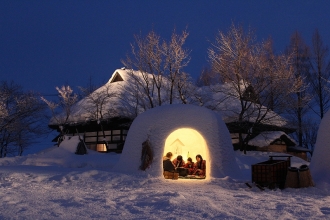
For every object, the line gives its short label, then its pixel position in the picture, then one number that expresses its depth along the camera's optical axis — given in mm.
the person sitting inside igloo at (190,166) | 12797
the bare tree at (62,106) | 26797
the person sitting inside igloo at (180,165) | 12608
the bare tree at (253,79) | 20922
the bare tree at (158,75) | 22875
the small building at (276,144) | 23909
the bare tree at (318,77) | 26625
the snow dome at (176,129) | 11406
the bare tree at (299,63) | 26469
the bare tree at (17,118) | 25250
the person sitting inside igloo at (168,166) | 12002
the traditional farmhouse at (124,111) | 22266
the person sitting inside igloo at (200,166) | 12430
